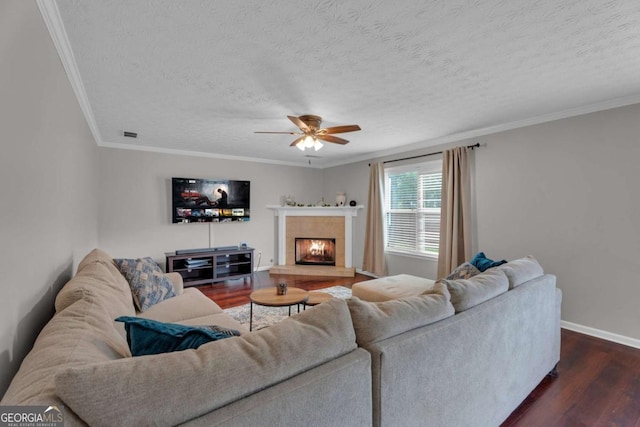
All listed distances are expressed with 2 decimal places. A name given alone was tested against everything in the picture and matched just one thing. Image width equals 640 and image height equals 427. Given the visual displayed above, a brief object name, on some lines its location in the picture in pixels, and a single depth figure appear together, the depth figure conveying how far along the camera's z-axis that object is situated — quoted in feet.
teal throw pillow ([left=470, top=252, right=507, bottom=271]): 8.46
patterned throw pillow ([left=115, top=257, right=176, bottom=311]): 8.00
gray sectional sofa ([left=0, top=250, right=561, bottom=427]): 2.41
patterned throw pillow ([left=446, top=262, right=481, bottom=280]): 8.41
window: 15.20
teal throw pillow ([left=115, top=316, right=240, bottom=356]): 3.45
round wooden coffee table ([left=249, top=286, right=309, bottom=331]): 9.07
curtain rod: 12.98
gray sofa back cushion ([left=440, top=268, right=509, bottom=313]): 5.25
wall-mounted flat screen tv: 16.51
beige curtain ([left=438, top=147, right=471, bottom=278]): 13.30
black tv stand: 15.89
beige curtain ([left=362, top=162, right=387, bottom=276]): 17.38
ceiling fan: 10.07
